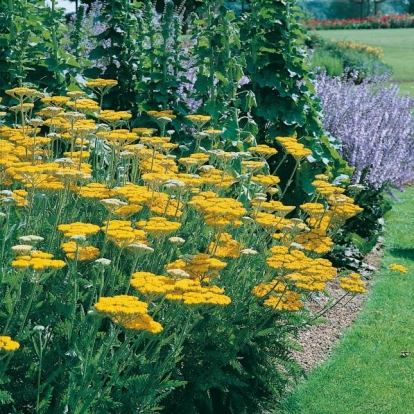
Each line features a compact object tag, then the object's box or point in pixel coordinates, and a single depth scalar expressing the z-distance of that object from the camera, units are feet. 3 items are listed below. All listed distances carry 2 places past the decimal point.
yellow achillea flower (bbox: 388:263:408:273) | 11.60
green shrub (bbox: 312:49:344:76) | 56.49
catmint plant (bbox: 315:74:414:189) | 21.11
